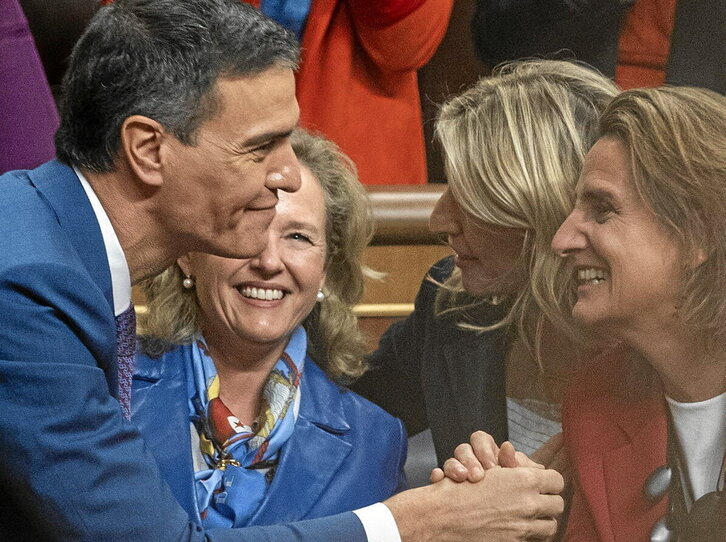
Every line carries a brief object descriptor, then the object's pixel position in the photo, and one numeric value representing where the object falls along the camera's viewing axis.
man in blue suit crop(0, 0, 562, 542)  3.31
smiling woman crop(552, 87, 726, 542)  3.65
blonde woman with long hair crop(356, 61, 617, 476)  4.13
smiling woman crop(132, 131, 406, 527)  4.32
